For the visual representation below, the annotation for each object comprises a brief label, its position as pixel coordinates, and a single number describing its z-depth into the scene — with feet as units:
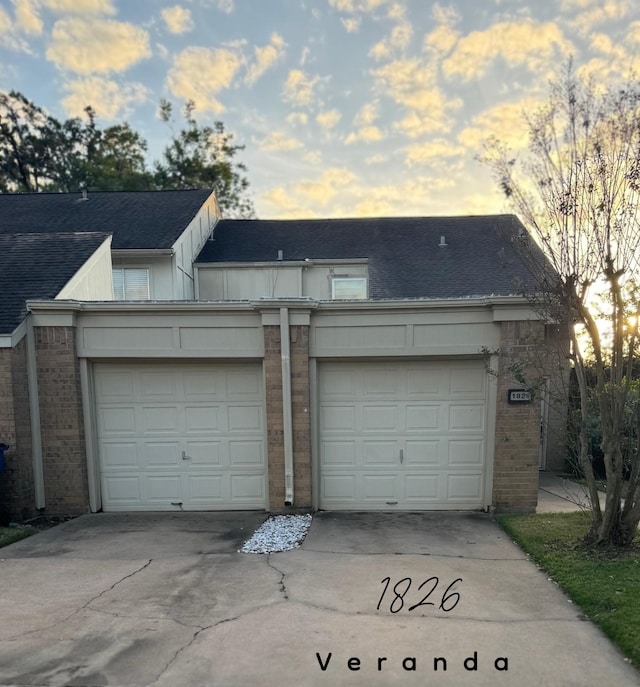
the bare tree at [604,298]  14.93
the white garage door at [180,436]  21.86
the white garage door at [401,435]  21.36
